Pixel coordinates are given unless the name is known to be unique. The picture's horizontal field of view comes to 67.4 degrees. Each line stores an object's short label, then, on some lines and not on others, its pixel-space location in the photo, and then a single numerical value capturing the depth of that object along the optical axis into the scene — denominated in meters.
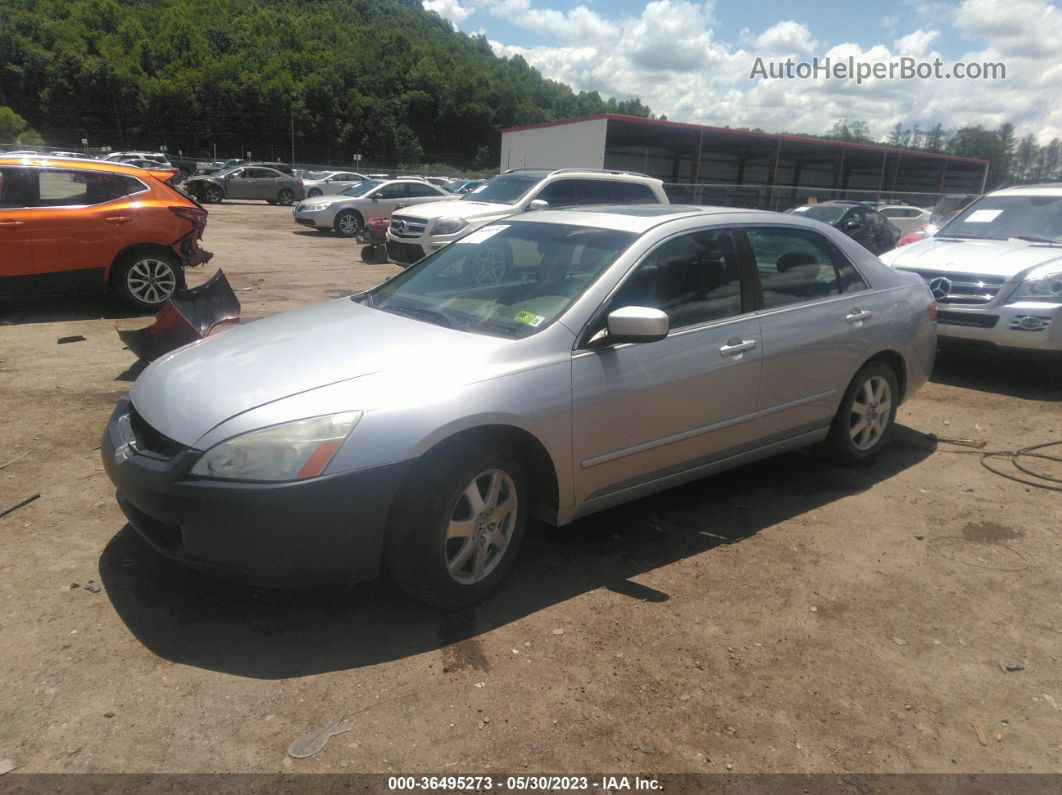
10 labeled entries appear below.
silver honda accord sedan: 2.88
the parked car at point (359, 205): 21.42
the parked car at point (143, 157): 38.47
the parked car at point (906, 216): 24.64
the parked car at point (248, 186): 34.84
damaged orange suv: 8.08
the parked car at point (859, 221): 17.16
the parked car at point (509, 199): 11.78
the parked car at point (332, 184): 34.75
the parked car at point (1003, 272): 6.80
